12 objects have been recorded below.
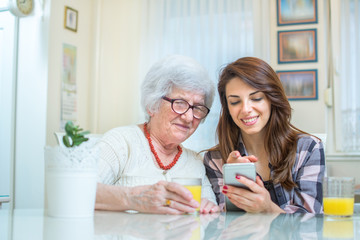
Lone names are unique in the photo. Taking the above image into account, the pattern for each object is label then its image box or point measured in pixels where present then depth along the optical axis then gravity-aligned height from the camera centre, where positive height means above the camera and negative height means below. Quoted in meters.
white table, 0.75 -0.19
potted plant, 0.95 -0.09
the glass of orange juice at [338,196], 1.11 -0.16
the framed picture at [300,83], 3.74 +0.52
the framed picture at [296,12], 3.81 +1.20
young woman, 1.65 -0.01
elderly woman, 1.63 +0.02
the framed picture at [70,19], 3.82 +1.13
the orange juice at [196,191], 1.20 -0.15
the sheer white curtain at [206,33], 3.90 +1.05
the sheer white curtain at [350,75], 3.58 +0.58
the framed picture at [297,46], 3.78 +0.87
